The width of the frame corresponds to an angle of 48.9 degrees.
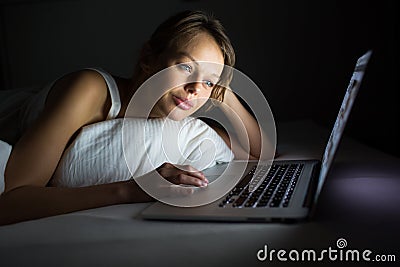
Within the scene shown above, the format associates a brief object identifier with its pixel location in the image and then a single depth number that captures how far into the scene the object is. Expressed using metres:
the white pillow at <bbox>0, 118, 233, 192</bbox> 0.87
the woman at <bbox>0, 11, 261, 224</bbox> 0.77
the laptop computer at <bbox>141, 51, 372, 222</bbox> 0.63
